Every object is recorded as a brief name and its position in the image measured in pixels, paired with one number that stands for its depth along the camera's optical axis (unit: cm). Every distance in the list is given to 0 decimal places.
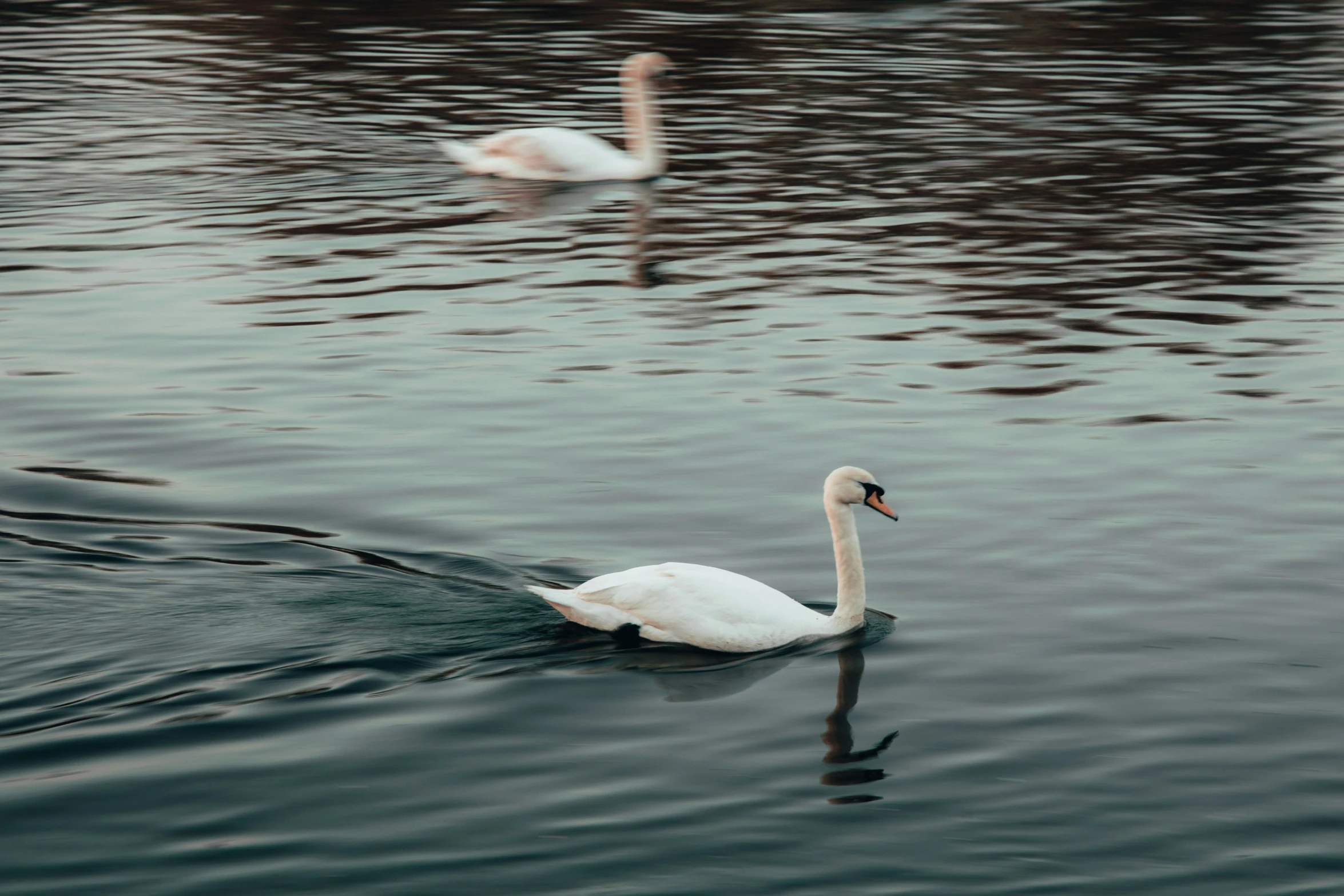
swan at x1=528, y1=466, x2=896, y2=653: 1950
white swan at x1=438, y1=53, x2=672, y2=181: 4637
